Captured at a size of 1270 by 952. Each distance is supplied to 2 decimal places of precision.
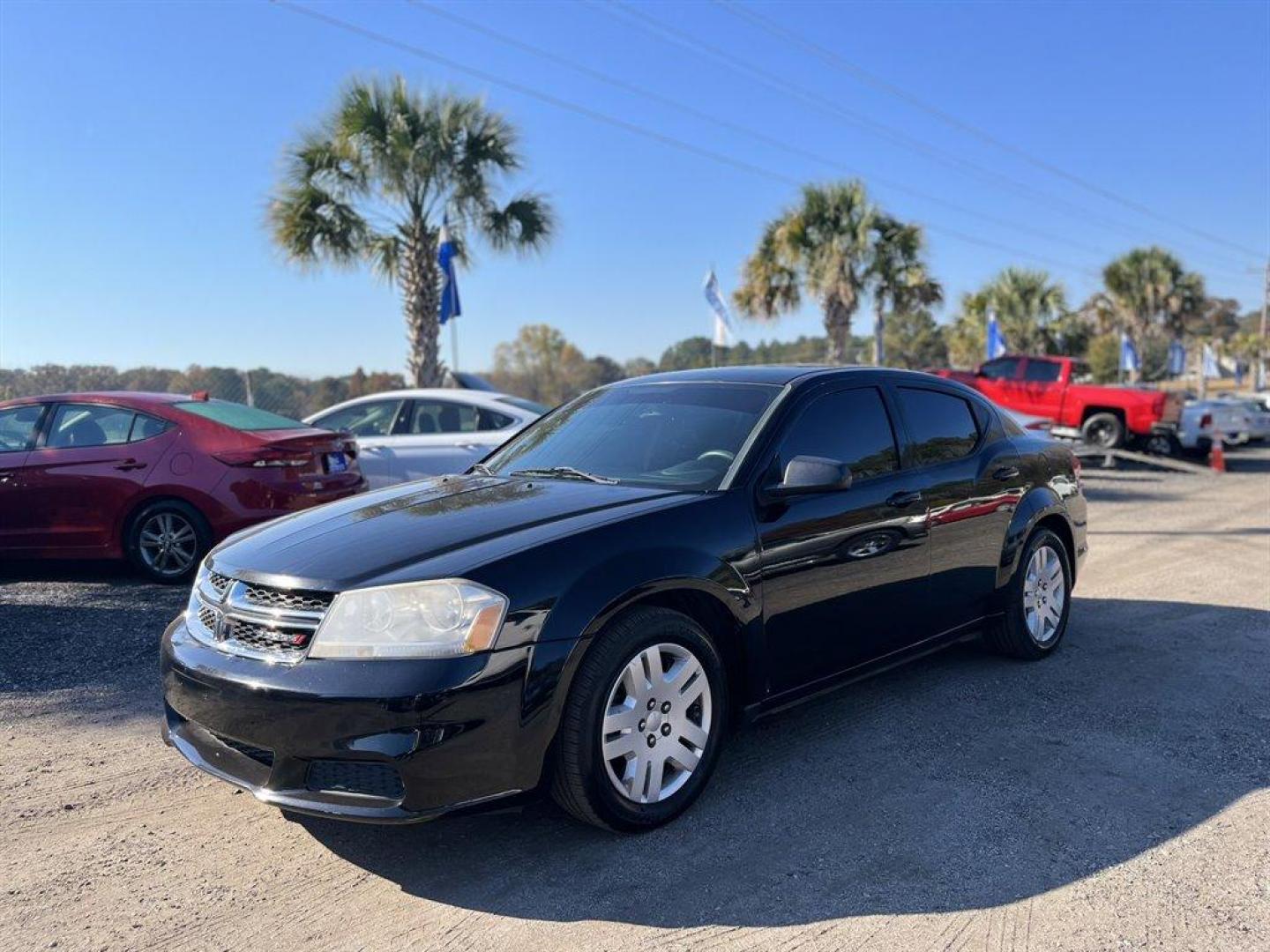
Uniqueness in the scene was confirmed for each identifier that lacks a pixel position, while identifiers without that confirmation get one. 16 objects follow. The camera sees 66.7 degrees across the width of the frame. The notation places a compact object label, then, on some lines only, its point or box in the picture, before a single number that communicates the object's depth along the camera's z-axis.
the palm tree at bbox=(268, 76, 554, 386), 15.86
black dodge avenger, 2.88
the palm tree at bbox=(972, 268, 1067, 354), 34.62
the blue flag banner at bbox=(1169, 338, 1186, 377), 45.31
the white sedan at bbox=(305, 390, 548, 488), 9.49
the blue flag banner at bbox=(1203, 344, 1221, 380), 52.61
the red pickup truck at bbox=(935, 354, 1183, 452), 18.86
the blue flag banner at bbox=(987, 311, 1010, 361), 29.53
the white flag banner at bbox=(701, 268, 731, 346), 22.25
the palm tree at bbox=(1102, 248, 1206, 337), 39.72
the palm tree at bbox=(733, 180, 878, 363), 22.27
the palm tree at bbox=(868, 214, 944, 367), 22.44
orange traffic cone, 18.27
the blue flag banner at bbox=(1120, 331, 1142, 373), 37.16
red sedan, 7.19
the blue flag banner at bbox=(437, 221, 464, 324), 16.67
